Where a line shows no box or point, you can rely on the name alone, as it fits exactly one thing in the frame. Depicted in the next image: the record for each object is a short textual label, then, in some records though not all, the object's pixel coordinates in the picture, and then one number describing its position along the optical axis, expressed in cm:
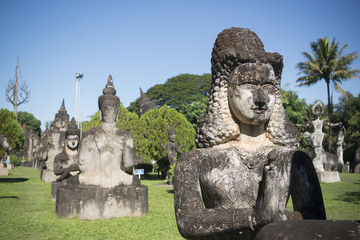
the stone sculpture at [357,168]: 2994
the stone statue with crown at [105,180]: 874
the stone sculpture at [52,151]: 2000
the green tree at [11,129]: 1844
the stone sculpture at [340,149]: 3014
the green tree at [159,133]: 2341
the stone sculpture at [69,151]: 1386
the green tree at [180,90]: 4331
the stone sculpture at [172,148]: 1917
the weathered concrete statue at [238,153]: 238
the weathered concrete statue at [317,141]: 1961
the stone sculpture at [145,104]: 3759
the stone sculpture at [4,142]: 1209
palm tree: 3131
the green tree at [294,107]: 3158
